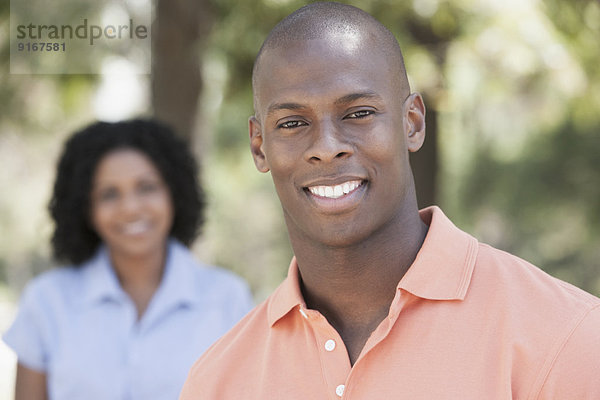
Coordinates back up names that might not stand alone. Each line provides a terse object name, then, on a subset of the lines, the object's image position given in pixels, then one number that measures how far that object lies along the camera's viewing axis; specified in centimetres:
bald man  172
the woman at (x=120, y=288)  369
